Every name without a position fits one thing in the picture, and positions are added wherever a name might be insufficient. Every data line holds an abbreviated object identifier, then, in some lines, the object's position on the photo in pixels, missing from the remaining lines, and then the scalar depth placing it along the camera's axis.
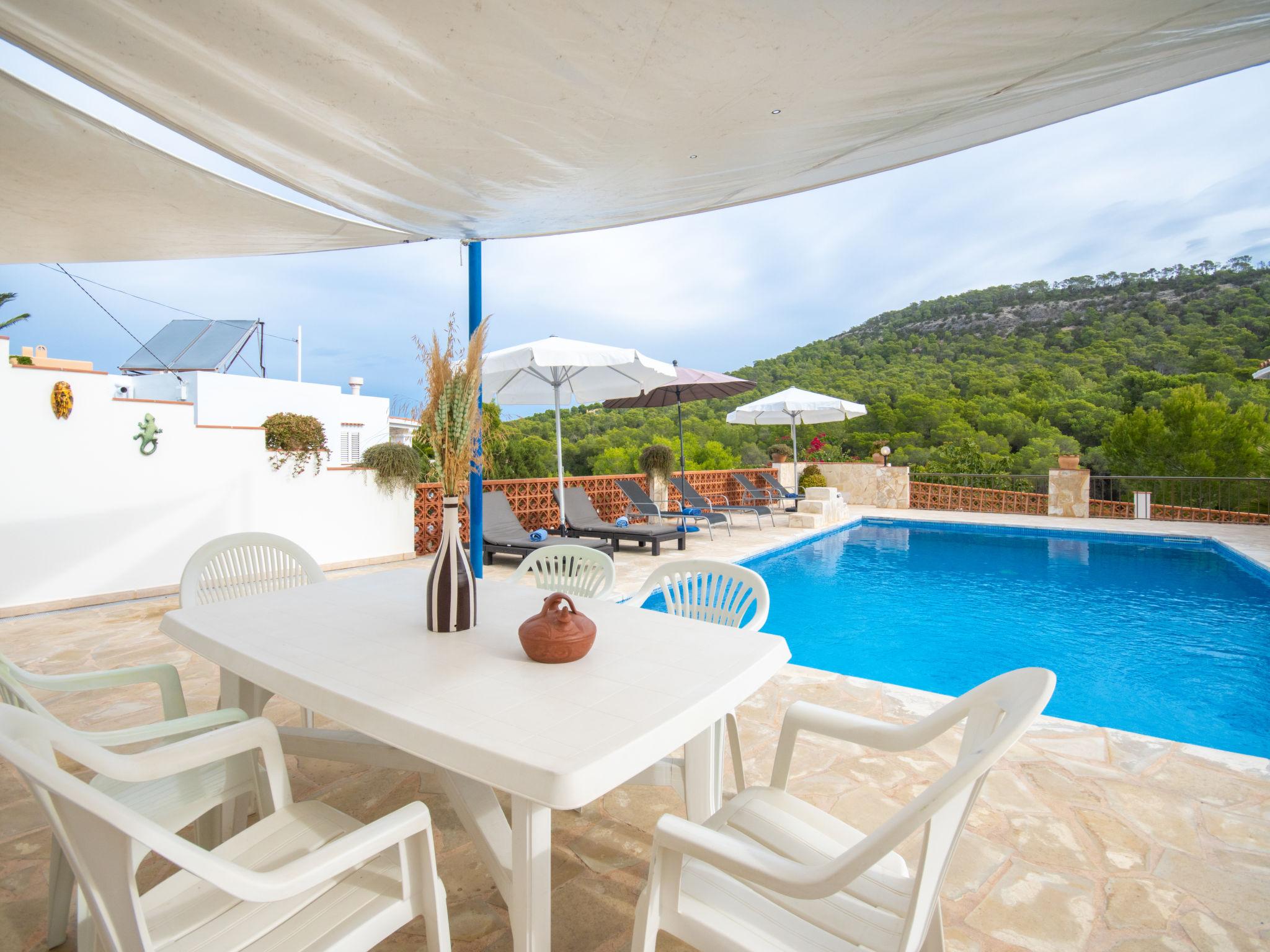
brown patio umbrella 9.27
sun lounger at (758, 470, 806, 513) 12.12
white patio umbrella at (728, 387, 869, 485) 12.21
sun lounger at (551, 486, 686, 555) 7.86
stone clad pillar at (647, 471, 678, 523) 10.76
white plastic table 1.11
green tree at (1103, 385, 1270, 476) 15.98
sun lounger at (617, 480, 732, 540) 8.70
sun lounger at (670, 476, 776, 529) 10.11
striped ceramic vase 1.84
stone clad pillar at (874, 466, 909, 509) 13.15
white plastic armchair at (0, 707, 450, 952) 0.91
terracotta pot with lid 1.53
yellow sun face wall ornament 5.21
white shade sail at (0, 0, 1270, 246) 1.77
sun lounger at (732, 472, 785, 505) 11.67
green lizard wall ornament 5.73
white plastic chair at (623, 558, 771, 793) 2.36
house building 5.08
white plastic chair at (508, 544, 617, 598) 2.69
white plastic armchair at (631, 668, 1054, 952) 0.95
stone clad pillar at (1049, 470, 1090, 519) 11.11
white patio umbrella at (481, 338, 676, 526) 6.37
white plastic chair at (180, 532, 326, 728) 2.67
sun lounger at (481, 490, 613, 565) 7.00
